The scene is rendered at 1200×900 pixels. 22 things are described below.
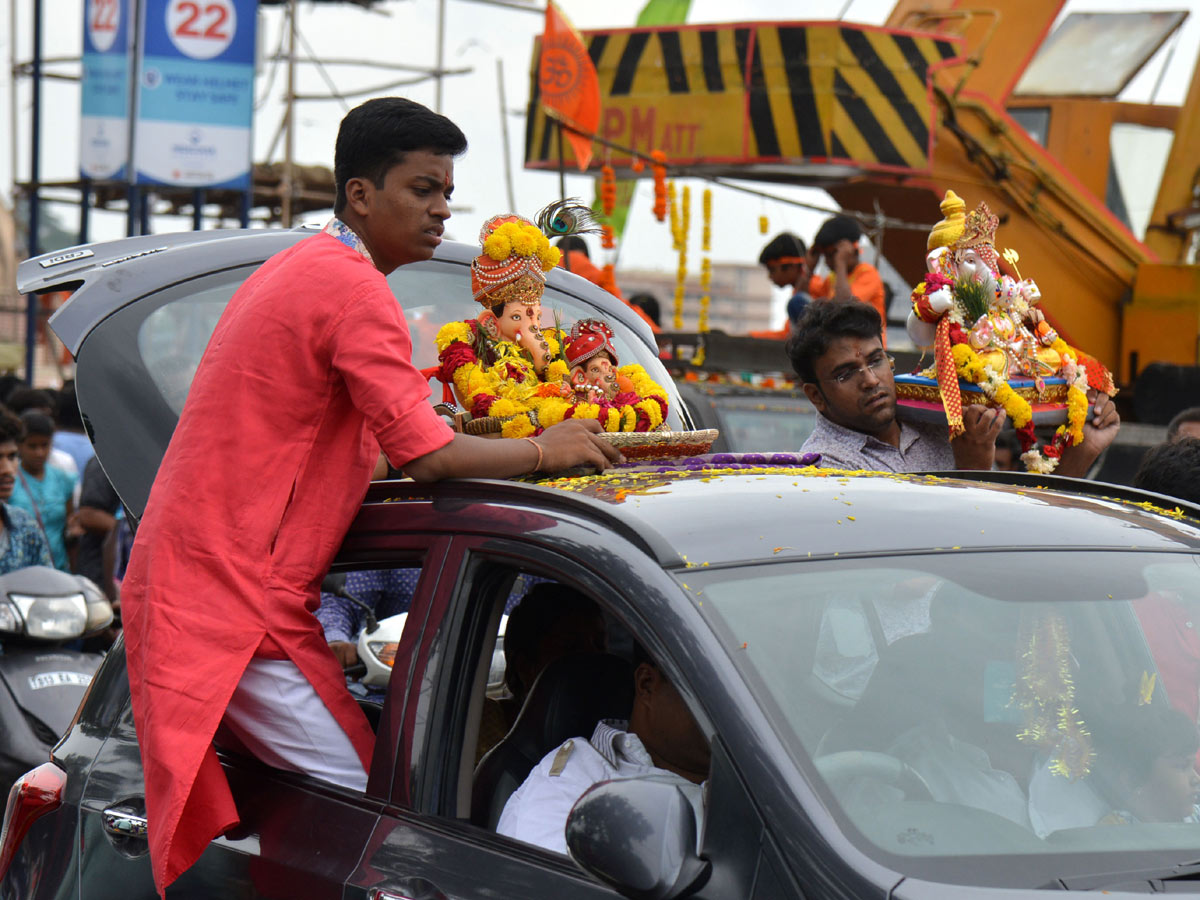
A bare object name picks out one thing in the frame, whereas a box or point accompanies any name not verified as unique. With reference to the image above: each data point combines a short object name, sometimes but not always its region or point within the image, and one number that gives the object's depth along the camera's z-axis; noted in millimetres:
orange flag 21625
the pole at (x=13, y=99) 41819
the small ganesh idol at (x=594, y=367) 7871
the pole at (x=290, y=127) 39719
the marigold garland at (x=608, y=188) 22422
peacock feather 8430
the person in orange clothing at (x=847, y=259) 16141
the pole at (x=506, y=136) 28719
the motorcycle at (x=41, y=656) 11211
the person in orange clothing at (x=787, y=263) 17812
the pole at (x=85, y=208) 32687
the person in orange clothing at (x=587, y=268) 18375
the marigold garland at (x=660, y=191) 22203
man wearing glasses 8586
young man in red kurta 5922
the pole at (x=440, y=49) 55469
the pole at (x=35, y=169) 30734
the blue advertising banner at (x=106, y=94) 30109
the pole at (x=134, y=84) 29203
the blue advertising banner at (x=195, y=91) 29219
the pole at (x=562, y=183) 17264
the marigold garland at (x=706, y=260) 22844
